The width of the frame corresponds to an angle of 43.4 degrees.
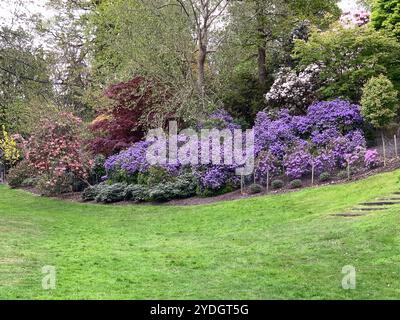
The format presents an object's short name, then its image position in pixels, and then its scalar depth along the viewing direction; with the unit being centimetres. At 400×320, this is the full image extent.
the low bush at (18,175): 2567
